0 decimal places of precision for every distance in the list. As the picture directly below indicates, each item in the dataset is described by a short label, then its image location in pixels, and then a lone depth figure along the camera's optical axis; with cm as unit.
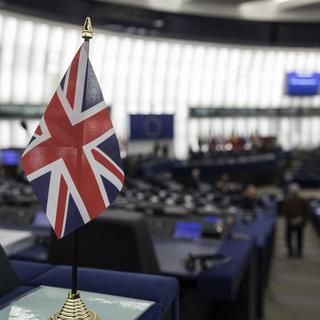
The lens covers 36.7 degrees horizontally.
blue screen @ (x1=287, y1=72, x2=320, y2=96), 2102
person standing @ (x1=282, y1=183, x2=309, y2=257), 780
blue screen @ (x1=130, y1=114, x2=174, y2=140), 1614
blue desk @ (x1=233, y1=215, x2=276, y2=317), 434
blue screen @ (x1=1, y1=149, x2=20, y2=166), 1149
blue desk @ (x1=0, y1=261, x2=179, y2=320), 149
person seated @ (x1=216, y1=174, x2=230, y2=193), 1092
